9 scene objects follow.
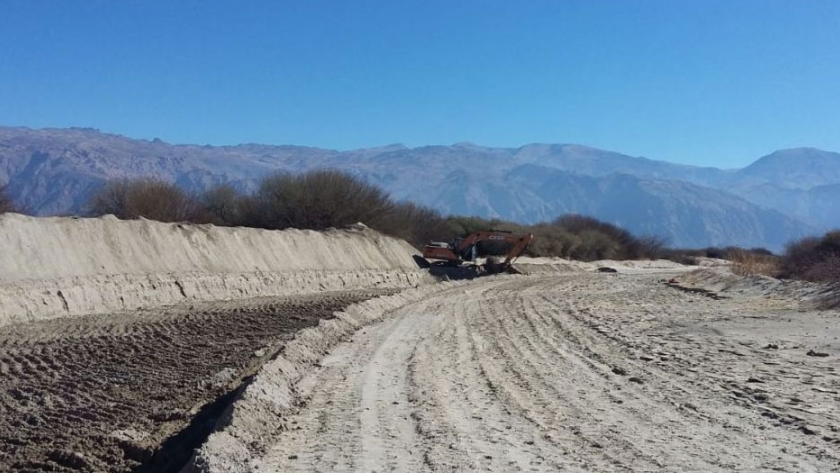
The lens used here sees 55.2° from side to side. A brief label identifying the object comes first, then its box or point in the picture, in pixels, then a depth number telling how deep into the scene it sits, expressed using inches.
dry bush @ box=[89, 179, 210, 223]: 1717.5
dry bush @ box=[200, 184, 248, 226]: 1983.3
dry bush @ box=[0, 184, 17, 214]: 1577.8
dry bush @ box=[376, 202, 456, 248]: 2198.6
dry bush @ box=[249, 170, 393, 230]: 1958.7
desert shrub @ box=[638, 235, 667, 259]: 3962.8
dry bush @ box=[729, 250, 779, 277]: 1715.9
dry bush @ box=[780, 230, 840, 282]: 1312.4
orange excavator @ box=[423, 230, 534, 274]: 1814.7
